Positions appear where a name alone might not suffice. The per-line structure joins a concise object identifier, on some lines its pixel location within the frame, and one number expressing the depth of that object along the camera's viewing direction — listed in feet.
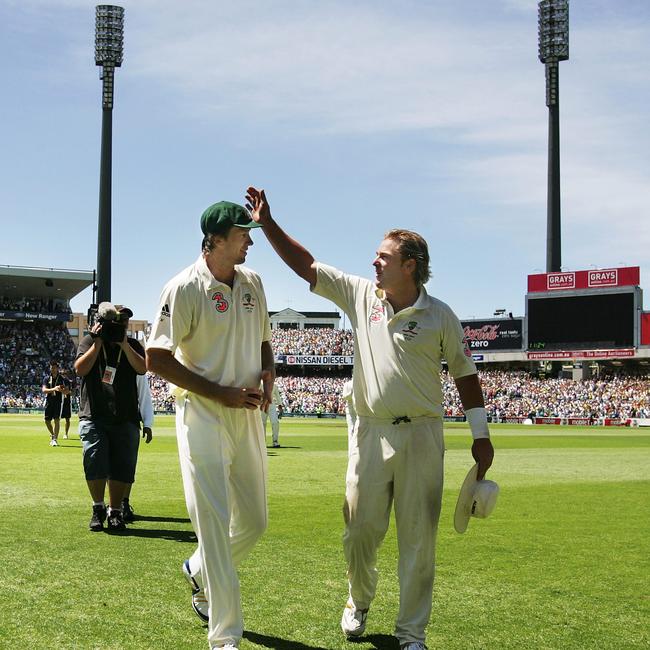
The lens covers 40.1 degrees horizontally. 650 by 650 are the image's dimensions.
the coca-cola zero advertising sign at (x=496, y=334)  244.01
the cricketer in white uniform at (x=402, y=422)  17.78
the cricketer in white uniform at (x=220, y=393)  16.74
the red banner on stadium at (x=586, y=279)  208.13
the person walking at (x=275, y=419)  71.74
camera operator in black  30.71
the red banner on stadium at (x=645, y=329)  206.49
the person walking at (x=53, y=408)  76.90
